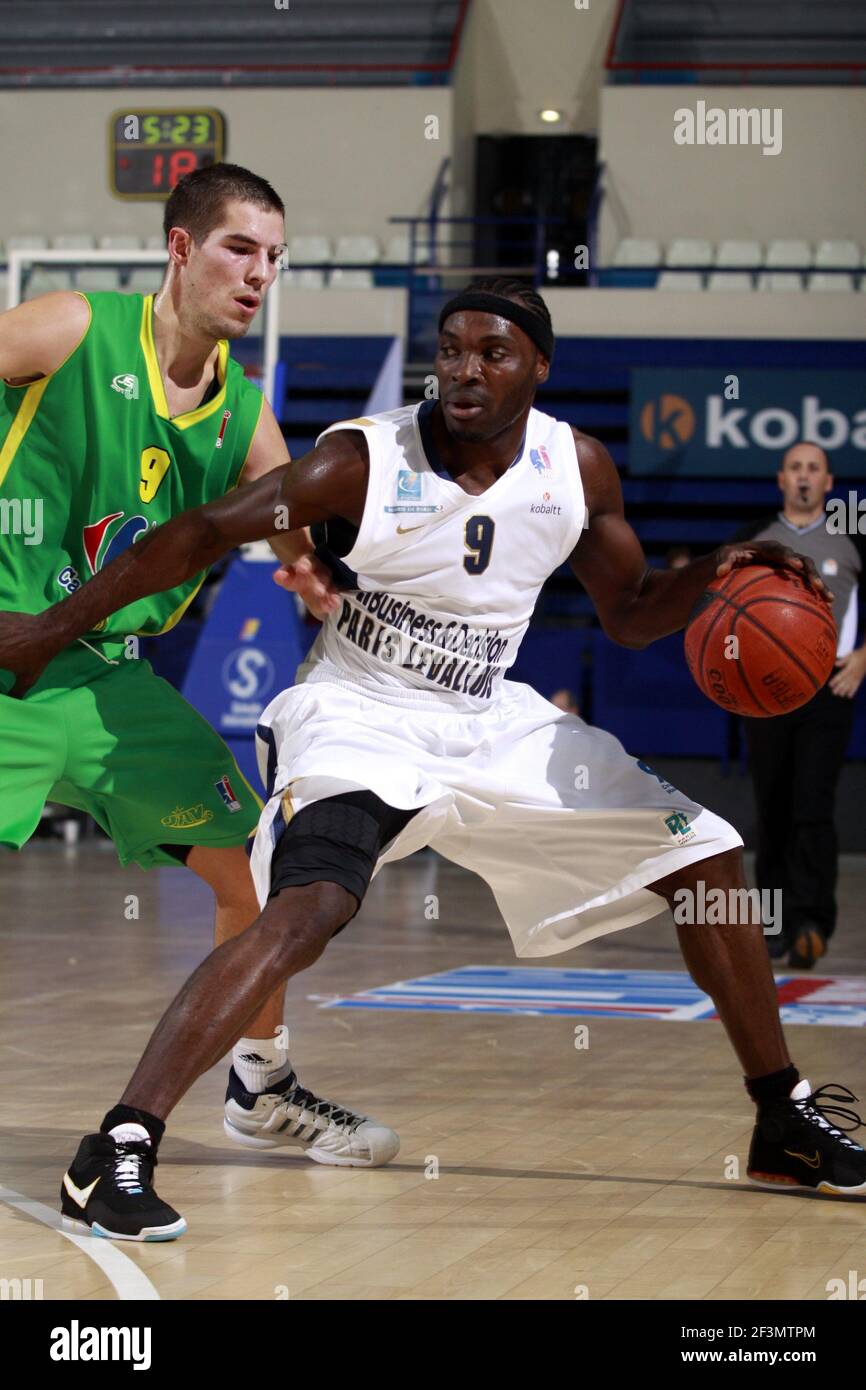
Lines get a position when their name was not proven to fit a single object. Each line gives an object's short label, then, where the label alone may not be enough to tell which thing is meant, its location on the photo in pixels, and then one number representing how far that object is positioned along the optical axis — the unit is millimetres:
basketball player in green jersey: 6949
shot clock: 22359
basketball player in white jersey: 6496
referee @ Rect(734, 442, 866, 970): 13422
